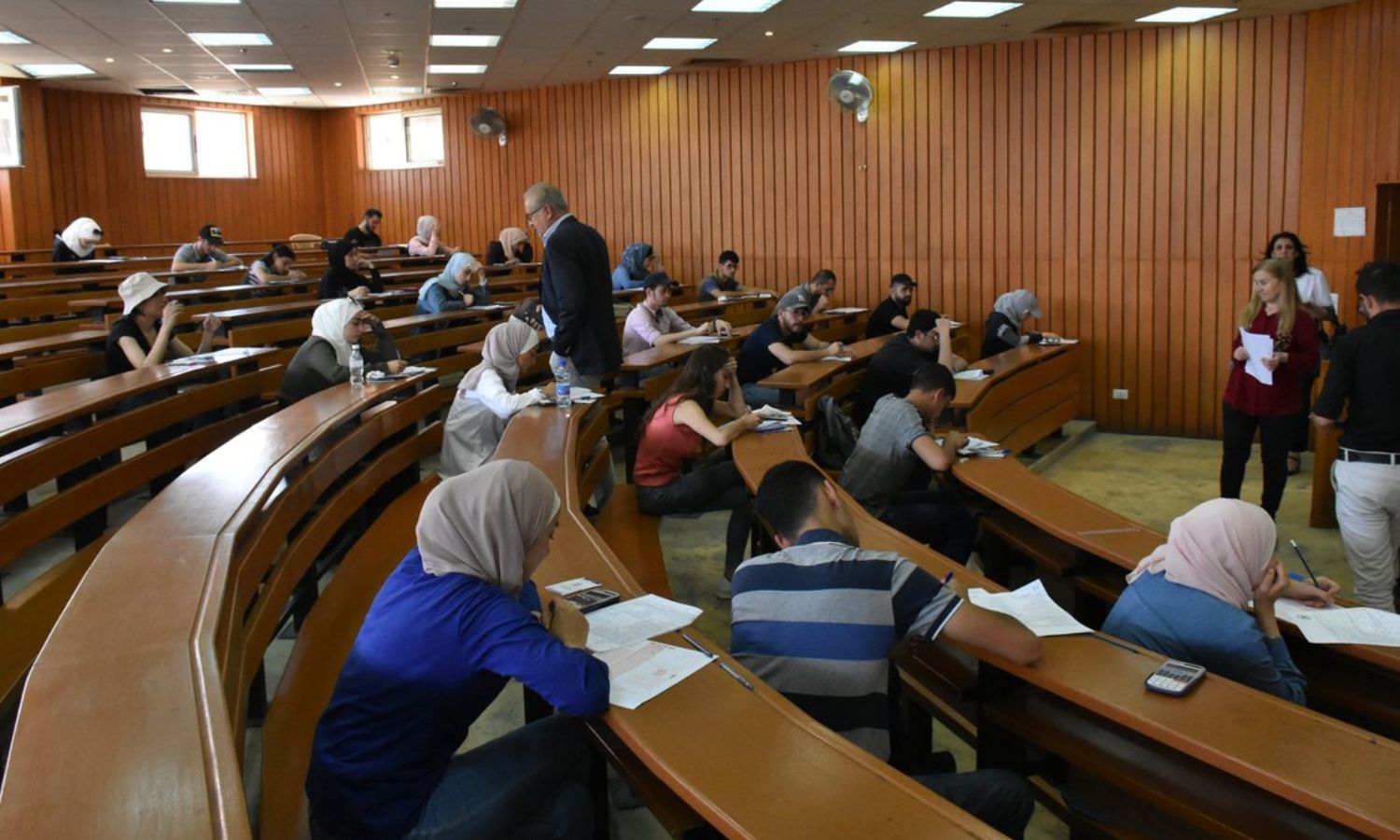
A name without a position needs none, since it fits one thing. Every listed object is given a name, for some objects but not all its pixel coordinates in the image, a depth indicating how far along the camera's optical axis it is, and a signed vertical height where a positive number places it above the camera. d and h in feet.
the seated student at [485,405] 17.57 -2.06
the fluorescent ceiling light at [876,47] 34.22 +6.35
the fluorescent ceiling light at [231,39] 33.71 +6.98
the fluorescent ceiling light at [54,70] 40.16 +7.38
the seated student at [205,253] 35.22 +0.74
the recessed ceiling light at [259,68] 39.81 +7.13
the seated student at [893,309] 31.09 -1.34
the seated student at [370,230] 39.73 +1.51
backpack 20.72 -3.13
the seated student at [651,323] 25.73 -1.29
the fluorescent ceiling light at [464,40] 34.55 +6.89
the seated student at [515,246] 44.04 +0.86
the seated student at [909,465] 15.51 -2.77
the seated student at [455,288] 29.50 -0.47
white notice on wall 27.84 +0.64
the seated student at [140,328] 19.31 -0.84
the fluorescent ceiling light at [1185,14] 28.63 +5.97
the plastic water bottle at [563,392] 17.26 -1.86
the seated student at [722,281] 35.73 -0.54
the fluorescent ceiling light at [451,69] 39.97 +6.99
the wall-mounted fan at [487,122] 45.62 +5.81
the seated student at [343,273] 30.27 +0.02
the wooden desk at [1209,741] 6.57 -3.00
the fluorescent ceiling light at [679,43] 34.53 +6.65
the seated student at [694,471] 15.94 -2.79
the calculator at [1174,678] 7.70 -2.87
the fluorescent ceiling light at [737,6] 29.48 +6.59
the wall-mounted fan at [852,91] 35.60 +5.20
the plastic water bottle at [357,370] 17.47 -1.46
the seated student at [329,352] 18.80 -1.30
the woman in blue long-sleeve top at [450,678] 7.40 -2.59
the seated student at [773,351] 22.65 -1.83
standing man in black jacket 18.43 -0.34
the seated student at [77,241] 37.32 +1.26
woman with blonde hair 18.25 -2.15
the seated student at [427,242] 43.65 +1.13
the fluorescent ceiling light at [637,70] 39.45 +6.74
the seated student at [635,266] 35.65 +0.01
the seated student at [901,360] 22.56 -1.97
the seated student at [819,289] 31.17 -0.75
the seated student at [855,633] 7.93 -2.58
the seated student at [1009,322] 29.22 -1.66
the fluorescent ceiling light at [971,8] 28.89 +6.26
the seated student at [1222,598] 8.50 -2.63
